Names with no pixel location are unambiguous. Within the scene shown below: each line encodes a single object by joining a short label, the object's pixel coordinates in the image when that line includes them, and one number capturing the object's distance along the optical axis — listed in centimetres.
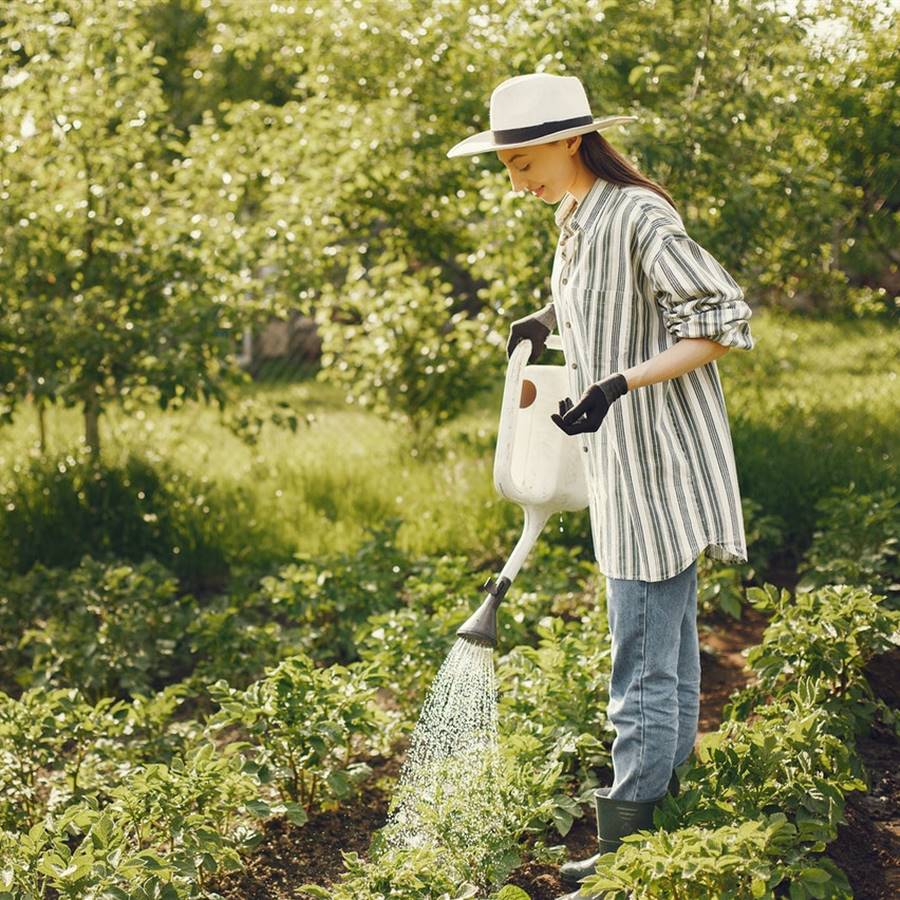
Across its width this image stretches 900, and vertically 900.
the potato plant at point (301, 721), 308
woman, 246
